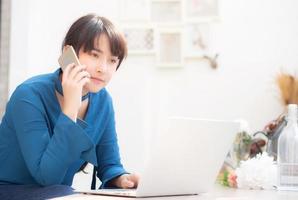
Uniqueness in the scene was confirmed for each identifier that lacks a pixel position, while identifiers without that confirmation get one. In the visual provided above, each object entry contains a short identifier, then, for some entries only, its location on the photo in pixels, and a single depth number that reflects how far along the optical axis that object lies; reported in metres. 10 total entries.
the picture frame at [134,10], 2.81
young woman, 1.11
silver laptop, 0.89
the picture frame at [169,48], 2.77
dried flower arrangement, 2.51
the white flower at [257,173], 1.25
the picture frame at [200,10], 2.76
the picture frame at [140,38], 2.79
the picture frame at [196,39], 2.75
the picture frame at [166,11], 2.79
